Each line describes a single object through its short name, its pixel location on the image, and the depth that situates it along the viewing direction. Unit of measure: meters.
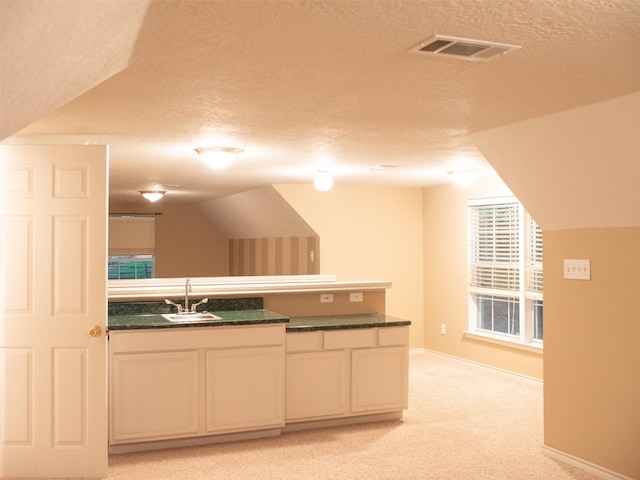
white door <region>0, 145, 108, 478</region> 3.76
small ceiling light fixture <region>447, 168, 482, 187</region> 6.20
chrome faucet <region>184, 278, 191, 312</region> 4.83
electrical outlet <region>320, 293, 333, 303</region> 5.45
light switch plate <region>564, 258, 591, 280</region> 3.97
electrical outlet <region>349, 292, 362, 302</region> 5.55
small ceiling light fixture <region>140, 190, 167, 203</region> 8.42
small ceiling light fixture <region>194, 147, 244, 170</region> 4.82
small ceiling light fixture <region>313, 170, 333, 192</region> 6.32
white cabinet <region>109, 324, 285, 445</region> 4.23
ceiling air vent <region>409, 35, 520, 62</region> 2.33
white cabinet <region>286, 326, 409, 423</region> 4.77
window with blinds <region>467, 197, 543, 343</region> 6.41
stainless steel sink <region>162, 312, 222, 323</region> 4.54
